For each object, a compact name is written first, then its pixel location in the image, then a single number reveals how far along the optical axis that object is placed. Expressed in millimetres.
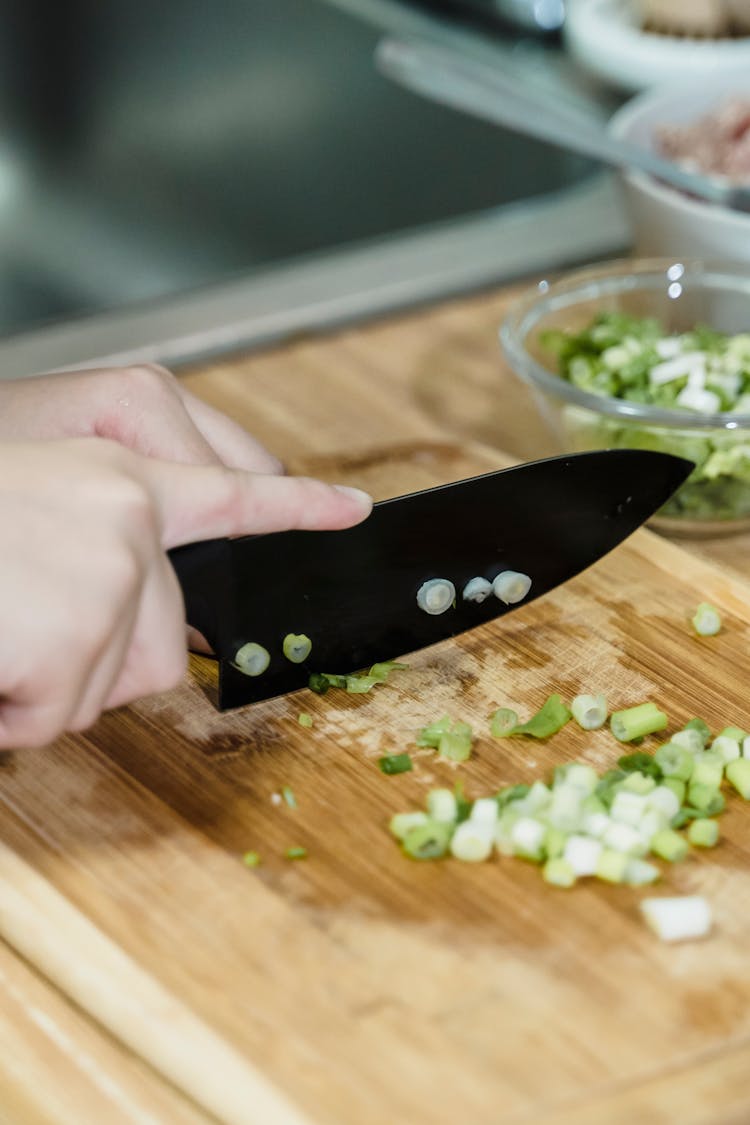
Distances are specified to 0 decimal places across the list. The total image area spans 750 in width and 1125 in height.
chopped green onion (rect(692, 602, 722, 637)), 850
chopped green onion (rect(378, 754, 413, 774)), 792
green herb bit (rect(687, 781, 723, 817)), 777
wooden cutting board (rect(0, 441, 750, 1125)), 702
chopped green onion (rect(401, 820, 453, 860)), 761
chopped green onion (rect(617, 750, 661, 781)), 787
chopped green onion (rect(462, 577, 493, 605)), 839
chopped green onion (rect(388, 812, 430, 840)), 769
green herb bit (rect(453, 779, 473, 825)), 773
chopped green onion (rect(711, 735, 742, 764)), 791
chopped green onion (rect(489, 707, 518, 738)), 806
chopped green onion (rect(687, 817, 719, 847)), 767
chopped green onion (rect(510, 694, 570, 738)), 806
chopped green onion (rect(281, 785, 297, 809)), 782
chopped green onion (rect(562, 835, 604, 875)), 757
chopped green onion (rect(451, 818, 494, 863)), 762
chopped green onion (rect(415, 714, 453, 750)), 803
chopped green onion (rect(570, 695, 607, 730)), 810
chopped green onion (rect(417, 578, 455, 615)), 831
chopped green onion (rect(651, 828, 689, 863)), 762
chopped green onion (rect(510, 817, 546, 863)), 760
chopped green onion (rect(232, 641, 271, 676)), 809
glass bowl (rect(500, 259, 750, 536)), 872
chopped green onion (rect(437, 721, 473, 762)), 798
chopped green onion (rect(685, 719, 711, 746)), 802
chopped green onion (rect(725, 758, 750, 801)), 782
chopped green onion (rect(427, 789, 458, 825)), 772
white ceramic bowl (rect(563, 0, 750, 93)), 1106
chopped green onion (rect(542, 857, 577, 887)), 755
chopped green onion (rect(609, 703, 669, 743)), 805
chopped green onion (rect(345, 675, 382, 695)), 826
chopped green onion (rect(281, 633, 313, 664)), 818
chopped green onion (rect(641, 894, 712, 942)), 739
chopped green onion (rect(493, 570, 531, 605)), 842
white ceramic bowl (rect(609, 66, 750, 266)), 964
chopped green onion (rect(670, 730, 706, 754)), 797
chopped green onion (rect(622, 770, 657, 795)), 777
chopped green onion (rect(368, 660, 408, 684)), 831
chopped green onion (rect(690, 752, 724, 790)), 781
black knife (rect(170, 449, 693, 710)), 802
